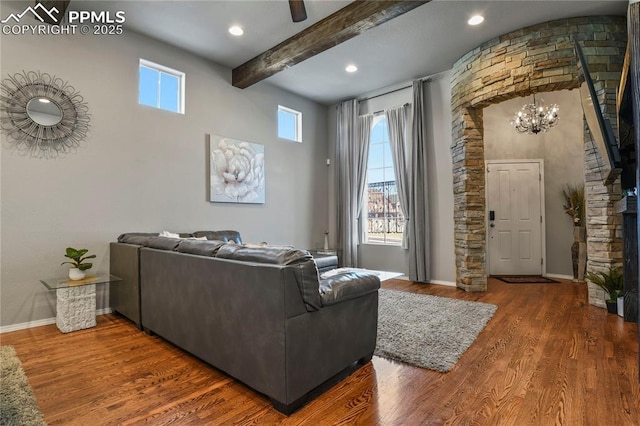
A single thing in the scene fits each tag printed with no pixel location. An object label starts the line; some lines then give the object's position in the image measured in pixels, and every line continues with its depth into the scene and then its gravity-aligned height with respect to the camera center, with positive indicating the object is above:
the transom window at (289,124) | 5.77 +1.76
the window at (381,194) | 5.77 +0.41
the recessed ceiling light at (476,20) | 3.62 +2.28
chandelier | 4.82 +1.51
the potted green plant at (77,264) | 3.11 -0.46
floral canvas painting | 4.62 +0.72
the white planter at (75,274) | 3.11 -0.55
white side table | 2.99 -0.81
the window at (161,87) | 4.03 +1.74
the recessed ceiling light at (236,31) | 3.75 +2.26
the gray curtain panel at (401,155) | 5.35 +1.04
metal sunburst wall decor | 3.08 +1.08
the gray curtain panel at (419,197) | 5.07 +0.30
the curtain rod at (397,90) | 5.12 +2.23
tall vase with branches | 4.97 -0.22
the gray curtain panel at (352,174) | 6.00 +0.82
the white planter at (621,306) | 3.22 -0.95
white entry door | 5.64 -0.05
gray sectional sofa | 1.67 -0.60
